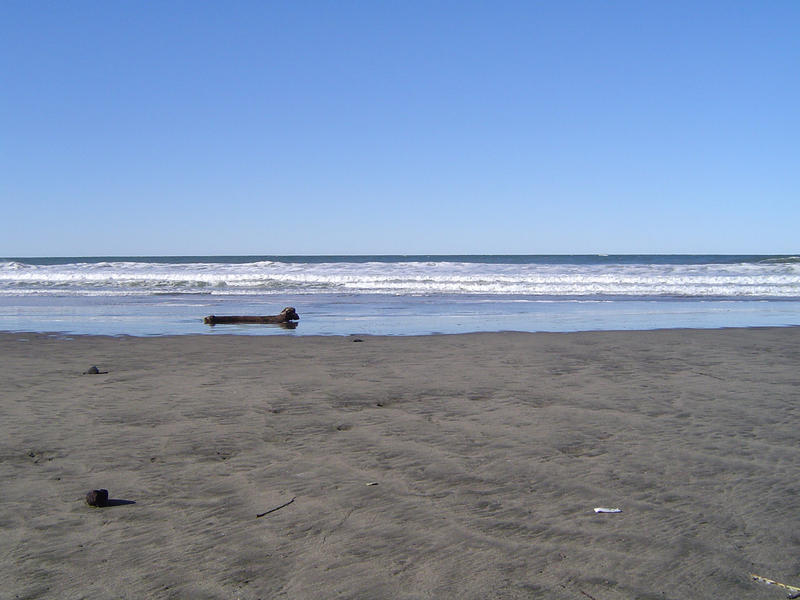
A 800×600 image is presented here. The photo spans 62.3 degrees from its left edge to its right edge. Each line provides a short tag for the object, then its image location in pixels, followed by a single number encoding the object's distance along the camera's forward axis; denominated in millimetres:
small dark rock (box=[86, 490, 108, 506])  3553
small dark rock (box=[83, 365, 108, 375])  7555
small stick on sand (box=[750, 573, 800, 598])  2781
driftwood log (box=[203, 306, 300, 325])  13320
